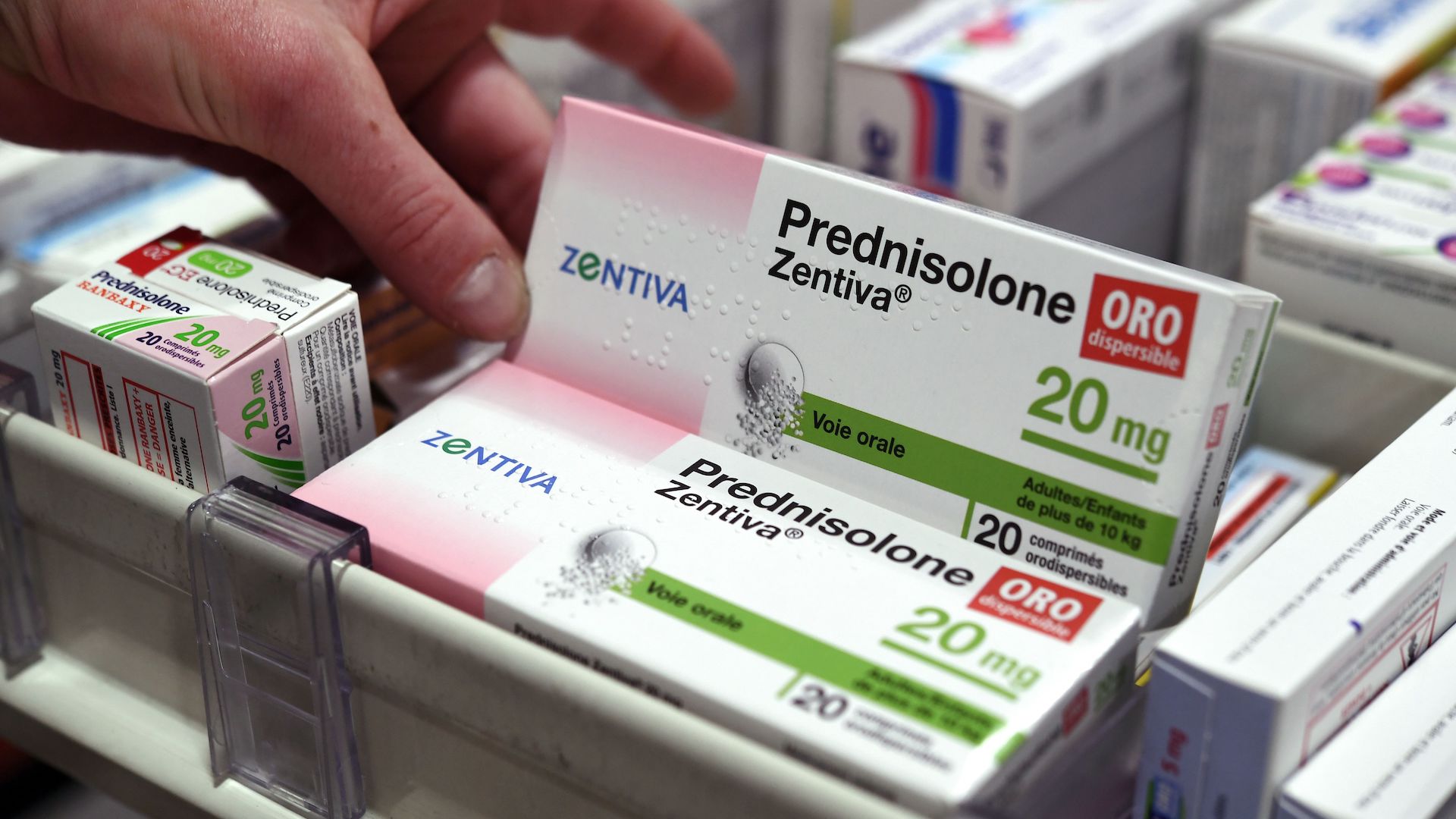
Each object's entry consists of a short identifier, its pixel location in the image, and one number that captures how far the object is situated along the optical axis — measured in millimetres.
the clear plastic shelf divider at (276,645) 505
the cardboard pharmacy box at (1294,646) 474
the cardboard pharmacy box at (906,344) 490
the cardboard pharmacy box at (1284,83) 692
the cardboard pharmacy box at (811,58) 883
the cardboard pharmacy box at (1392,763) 476
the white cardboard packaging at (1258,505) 573
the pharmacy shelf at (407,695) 477
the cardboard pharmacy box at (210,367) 518
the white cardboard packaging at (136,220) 660
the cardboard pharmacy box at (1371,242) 593
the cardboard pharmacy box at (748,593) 477
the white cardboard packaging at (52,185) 678
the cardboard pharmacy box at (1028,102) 697
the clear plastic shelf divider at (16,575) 543
